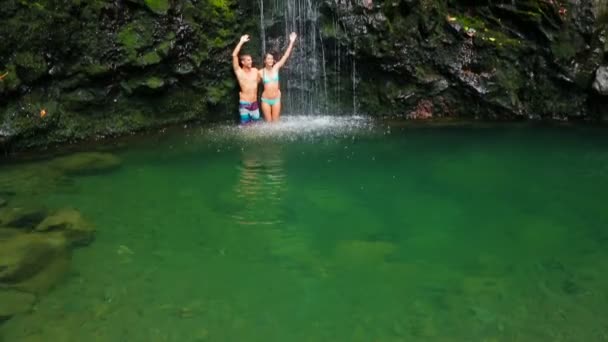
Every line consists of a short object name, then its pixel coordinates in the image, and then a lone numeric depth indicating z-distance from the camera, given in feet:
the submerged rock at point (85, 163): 27.25
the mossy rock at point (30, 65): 29.53
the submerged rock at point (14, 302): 15.57
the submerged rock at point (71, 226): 20.08
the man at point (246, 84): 36.45
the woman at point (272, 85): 36.65
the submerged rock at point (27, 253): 17.38
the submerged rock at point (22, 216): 20.97
